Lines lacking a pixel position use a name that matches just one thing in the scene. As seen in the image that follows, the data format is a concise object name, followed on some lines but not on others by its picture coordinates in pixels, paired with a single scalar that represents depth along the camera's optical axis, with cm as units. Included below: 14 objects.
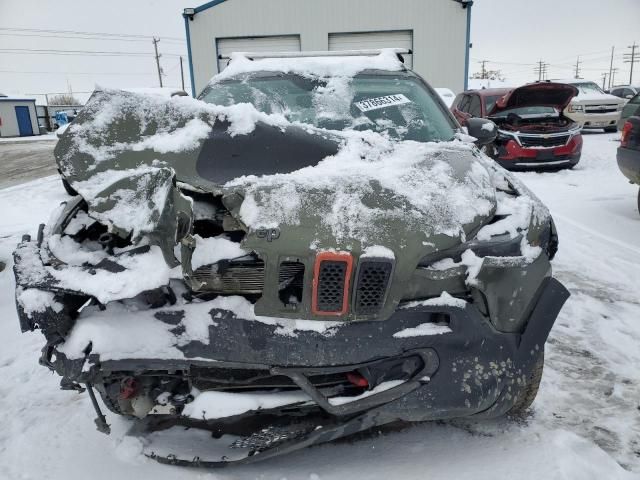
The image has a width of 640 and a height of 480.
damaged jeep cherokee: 181
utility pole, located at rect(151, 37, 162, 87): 5682
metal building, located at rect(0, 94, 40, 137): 3025
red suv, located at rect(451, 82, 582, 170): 866
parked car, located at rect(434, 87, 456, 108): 1496
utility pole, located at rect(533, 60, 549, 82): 9119
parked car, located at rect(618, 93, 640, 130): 1116
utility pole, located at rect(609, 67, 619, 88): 8929
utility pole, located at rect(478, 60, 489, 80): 7341
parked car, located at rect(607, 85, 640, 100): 1962
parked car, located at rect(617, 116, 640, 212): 564
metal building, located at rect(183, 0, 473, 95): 1552
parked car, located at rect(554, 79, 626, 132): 1544
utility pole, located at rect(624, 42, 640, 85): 7066
